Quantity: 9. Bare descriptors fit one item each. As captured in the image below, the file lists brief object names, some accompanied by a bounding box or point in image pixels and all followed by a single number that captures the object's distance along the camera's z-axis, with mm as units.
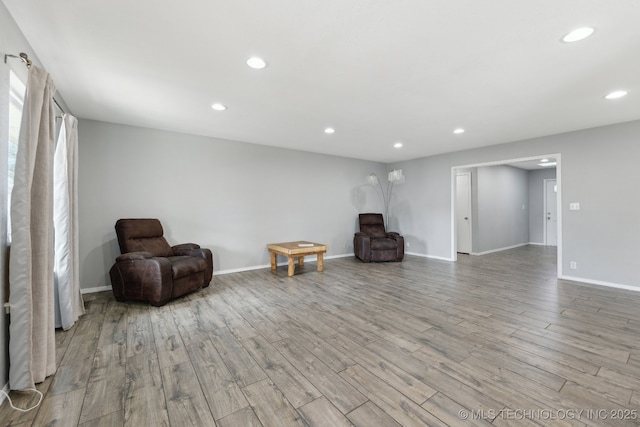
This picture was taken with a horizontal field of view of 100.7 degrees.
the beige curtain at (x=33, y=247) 1634
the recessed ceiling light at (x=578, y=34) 1838
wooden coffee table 4569
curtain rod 1661
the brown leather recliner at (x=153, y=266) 3168
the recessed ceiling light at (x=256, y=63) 2242
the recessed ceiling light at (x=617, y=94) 2840
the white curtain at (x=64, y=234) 2562
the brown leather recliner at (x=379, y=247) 5742
